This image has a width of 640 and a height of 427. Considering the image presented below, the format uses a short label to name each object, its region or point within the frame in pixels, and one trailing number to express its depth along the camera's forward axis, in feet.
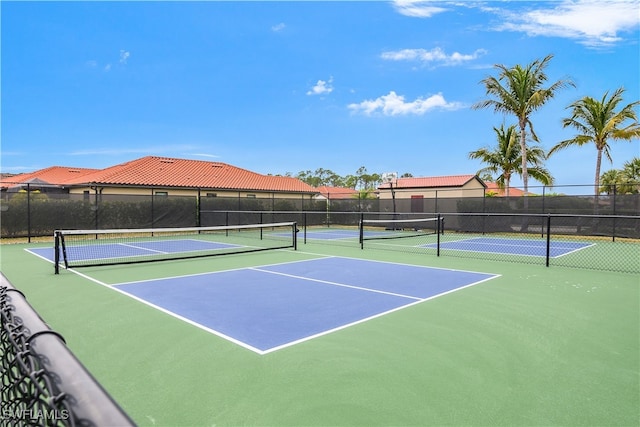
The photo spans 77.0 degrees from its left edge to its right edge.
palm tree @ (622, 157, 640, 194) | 120.98
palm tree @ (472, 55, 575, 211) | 69.51
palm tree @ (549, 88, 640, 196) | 64.23
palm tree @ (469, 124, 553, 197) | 91.86
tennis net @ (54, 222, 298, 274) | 34.65
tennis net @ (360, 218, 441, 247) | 62.66
